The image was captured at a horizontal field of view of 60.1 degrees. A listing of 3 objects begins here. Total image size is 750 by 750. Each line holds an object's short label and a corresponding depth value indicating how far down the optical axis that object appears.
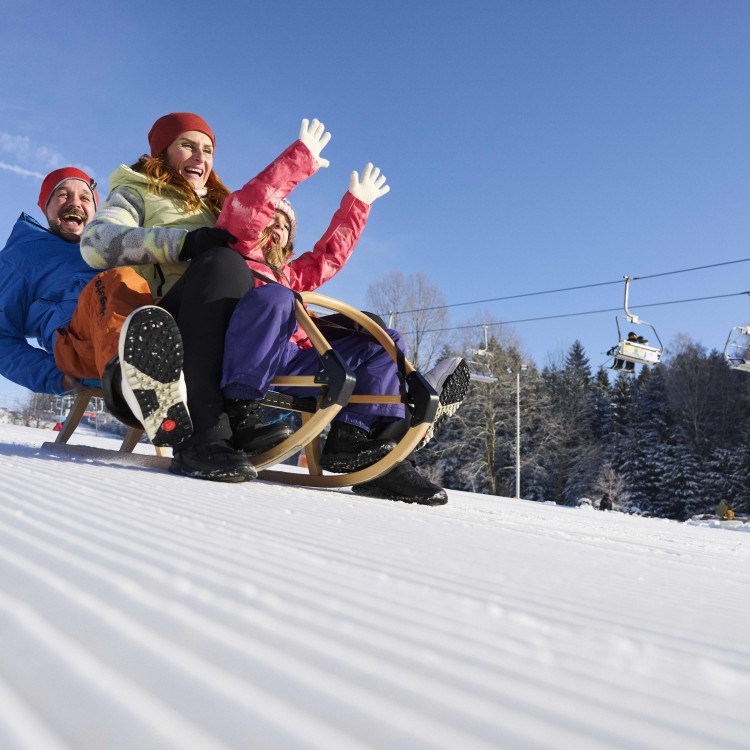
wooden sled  1.43
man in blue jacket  2.17
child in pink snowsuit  1.42
